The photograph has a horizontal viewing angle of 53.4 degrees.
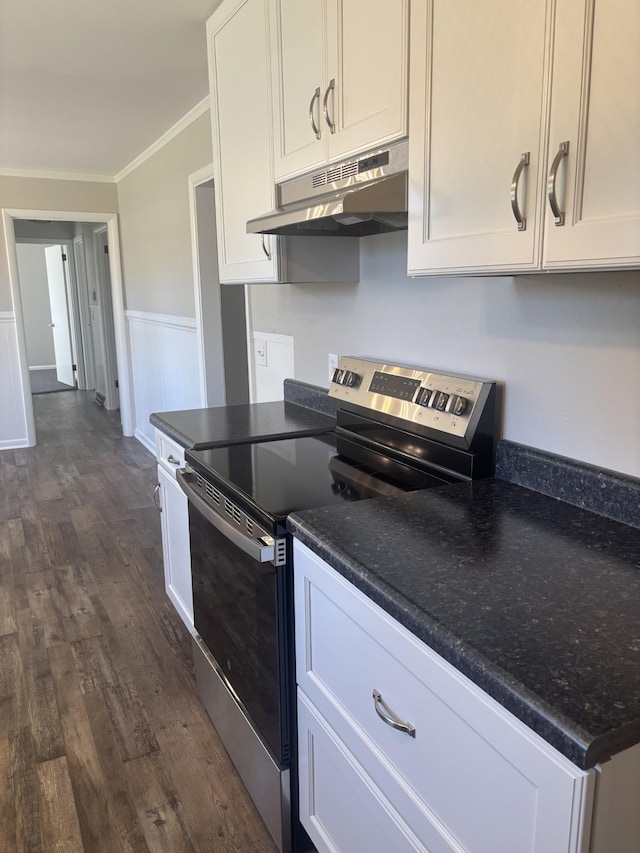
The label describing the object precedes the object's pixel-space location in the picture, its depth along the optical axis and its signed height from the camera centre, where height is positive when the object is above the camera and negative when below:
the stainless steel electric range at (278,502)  1.44 -0.49
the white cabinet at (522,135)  0.90 +0.25
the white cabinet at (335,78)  1.37 +0.51
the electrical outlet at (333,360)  2.29 -0.24
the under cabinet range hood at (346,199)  1.37 +0.21
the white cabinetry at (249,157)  1.96 +0.45
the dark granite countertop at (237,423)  2.02 -0.44
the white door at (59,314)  9.00 -0.23
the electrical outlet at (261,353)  2.89 -0.26
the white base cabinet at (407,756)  0.75 -0.66
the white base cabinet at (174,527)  2.19 -0.82
